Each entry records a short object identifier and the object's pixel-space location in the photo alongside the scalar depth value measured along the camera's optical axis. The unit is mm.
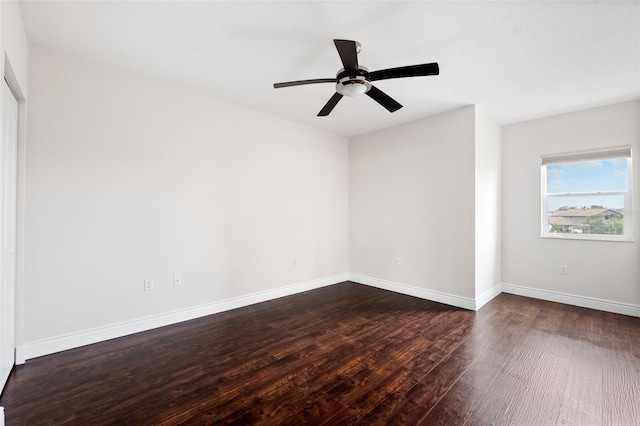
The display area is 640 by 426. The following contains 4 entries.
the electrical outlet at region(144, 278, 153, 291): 2827
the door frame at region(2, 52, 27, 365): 2180
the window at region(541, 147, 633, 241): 3439
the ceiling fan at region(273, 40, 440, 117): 1853
